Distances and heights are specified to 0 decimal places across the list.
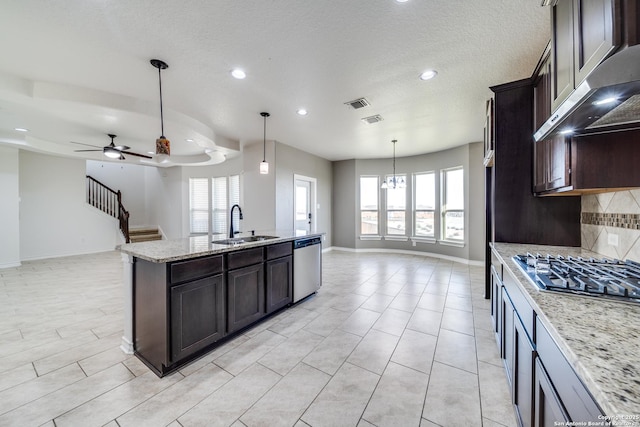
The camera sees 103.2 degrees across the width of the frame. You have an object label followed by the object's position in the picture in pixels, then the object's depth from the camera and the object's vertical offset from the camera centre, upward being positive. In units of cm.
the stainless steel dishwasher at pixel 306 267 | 344 -75
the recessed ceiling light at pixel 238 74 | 278 +159
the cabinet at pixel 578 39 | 99 +82
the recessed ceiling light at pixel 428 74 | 281 +158
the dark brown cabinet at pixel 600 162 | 166 +36
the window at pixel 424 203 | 673 +30
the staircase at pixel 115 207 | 800 +27
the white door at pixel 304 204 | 650 +29
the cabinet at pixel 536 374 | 75 -63
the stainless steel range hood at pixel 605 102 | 92 +52
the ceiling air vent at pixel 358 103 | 352 +159
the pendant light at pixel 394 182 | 624 +86
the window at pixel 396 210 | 723 +13
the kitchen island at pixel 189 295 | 202 -73
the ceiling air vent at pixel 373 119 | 416 +160
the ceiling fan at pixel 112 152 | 432 +109
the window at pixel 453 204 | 612 +25
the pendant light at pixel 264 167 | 428 +80
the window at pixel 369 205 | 757 +28
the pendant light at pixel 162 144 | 273 +81
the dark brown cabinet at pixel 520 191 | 252 +24
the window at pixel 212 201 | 763 +42
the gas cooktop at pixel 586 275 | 114 -33
